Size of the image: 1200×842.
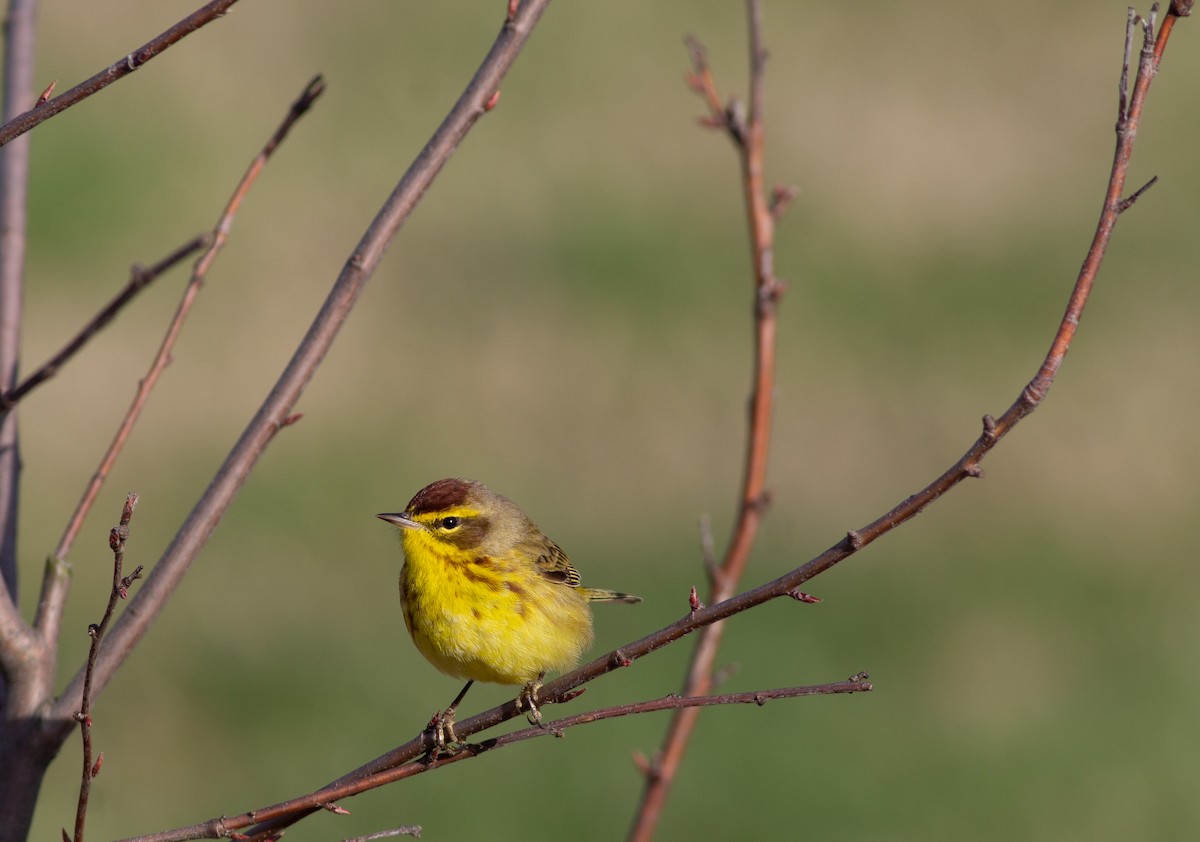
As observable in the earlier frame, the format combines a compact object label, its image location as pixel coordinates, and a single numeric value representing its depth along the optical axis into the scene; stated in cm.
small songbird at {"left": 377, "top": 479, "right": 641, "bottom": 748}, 816
